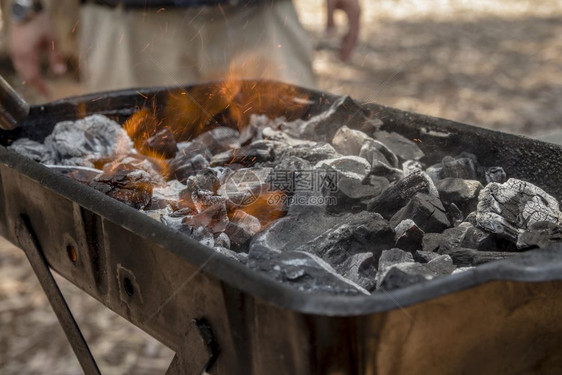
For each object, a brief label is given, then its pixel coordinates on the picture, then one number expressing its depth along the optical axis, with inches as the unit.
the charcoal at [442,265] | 50.2
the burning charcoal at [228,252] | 55.1
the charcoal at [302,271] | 46.5
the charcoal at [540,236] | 53.5
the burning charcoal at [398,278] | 44.0
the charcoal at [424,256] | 53.9
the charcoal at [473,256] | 51.8
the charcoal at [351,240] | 55.4
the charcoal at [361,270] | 51.4
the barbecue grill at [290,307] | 39.4
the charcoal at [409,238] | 56.2
